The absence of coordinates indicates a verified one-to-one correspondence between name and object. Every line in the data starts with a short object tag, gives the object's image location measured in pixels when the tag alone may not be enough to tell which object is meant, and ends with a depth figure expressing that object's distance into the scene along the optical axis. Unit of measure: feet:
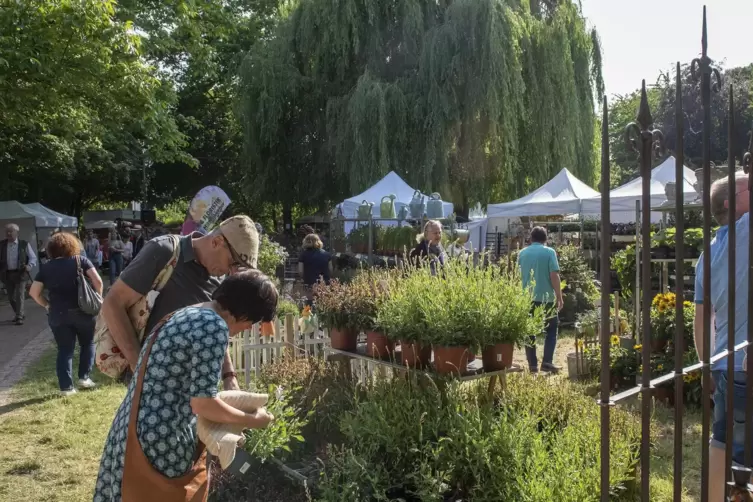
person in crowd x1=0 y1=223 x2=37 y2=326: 39.81
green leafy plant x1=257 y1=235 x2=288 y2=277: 35.29
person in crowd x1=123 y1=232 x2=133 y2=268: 63.82
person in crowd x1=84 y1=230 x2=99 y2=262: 63.82
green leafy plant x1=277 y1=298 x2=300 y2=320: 27.86
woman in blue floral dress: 7.75
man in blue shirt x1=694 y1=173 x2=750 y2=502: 10.24
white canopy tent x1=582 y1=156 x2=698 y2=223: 34.91
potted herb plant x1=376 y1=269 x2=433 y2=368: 12.50
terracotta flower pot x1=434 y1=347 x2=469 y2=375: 12.32
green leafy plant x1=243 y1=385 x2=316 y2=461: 13.28
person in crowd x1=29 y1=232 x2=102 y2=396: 22.94
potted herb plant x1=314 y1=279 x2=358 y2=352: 15.49
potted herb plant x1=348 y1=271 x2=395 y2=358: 14.58
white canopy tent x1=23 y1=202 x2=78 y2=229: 67.82
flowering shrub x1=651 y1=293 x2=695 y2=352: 21.27
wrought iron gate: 5.36
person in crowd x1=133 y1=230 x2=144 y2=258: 68.91
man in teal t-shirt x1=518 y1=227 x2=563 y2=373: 25.23
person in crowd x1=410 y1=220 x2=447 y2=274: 23.88
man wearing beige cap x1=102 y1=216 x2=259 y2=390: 10.88
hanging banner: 22.38
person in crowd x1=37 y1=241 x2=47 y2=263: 73.19
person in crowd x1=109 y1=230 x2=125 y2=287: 61.57
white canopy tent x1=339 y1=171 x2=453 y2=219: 40.75
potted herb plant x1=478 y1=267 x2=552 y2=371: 12.09
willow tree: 56.44
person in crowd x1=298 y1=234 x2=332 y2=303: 30.86
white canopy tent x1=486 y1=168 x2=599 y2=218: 43.55
